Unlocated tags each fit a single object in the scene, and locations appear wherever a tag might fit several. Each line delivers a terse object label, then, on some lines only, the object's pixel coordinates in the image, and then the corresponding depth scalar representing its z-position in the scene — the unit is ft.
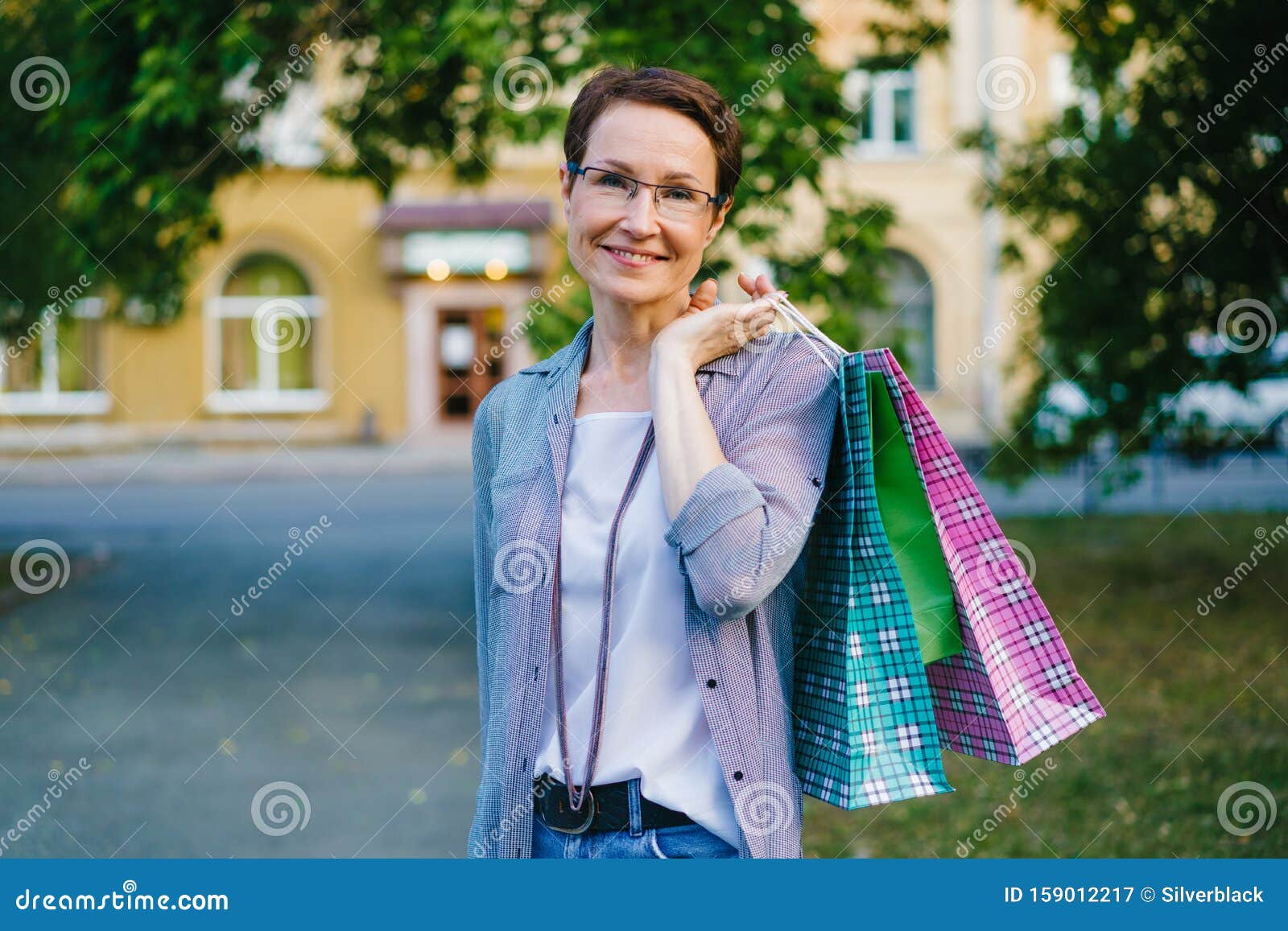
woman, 5.79
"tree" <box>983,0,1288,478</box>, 28.86
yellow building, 84.53
